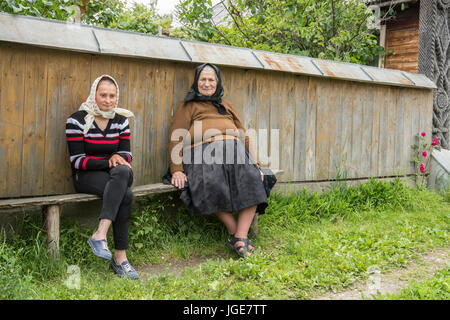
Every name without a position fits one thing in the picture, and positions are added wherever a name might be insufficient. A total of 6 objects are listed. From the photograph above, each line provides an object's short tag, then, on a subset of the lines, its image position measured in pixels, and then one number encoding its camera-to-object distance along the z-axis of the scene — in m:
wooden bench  2.91
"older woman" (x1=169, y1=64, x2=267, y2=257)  3.55
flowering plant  5.91
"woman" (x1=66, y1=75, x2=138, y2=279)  3.03
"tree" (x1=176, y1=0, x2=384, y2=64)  7.07
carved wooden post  6.22
